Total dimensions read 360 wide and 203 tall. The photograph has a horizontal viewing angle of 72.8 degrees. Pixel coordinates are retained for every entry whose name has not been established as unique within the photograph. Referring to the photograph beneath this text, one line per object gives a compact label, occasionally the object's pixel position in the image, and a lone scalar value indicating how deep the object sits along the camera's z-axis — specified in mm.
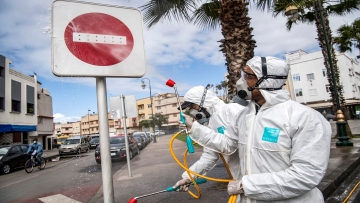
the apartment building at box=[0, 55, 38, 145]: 21906
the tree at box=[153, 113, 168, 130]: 67250
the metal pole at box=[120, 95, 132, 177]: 8391
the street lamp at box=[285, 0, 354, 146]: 8977
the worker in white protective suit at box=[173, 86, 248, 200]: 2609
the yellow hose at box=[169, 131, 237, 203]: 1606
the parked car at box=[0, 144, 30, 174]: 12320
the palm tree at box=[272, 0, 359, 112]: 11969
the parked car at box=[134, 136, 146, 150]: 21559
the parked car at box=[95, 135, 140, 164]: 13472
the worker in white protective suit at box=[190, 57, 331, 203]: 1363
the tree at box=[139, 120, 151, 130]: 70000
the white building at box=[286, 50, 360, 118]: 39438
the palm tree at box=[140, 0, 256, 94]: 5297
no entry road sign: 1555
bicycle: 12417
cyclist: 12984
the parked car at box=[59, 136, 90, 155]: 21422
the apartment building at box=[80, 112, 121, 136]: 79438
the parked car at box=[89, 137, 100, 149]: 27422
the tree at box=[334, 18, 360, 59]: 17922
